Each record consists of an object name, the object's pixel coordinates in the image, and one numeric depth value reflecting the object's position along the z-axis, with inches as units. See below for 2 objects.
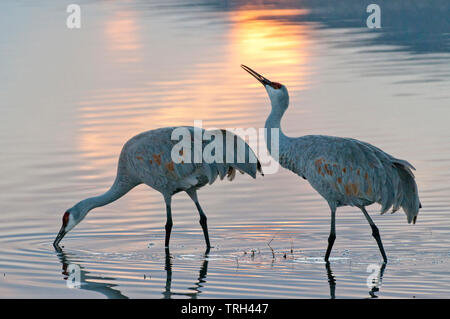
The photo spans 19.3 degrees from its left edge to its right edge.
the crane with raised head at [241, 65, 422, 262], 481.1
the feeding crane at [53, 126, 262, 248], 516.7
